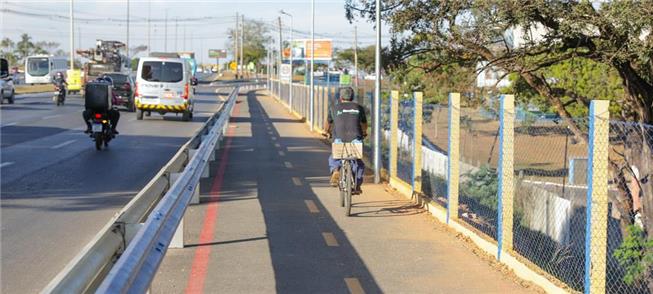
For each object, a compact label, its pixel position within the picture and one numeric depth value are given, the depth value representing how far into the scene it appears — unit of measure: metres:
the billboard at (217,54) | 182.12
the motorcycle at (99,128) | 21.17
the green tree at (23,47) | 165.38
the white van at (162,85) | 33.56
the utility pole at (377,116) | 15.98
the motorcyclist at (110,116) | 21.34
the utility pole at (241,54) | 134.20
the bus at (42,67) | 75.62
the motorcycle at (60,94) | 45.75
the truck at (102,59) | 57.78
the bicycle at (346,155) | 12.30
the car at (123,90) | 42.22
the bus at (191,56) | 92.41
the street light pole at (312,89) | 33.91
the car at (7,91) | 44.00
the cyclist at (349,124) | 12.45
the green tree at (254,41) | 170.50
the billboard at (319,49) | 78.50
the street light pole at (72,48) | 67.72
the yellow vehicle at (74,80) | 61.12
